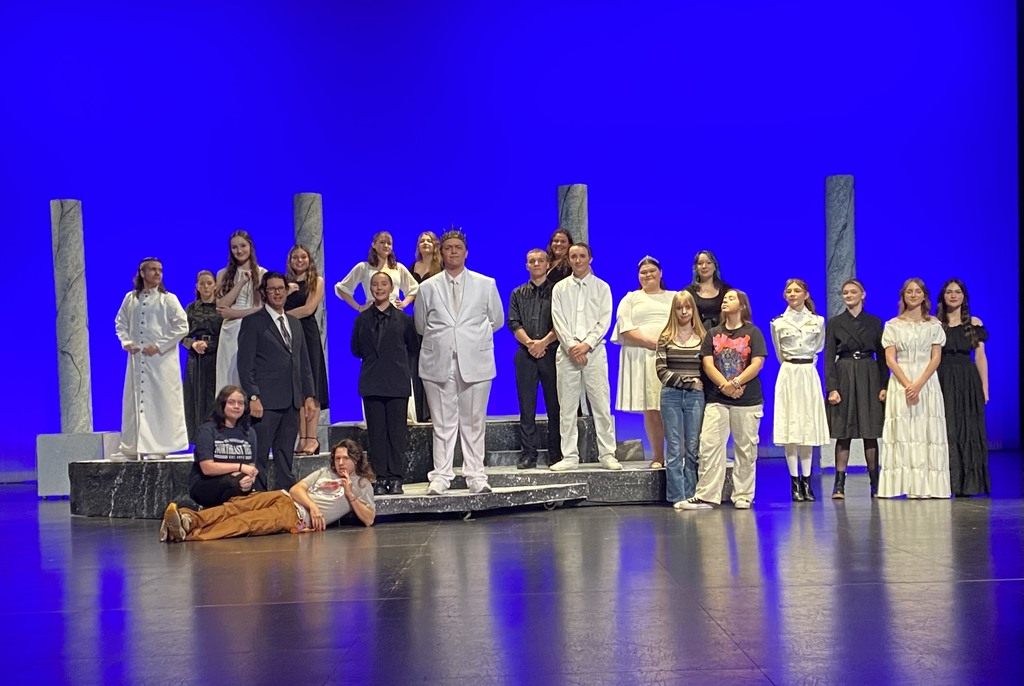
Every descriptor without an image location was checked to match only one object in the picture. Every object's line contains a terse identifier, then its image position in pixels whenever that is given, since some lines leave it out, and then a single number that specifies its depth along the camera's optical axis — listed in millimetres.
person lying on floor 6465
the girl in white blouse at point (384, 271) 7906
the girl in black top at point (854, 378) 7660
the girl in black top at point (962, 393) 7645
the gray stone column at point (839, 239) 10109
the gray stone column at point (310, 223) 9969
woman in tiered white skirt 7547
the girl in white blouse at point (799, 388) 7504
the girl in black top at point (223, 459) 6656
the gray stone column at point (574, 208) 9820
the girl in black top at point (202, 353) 8000
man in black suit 7160
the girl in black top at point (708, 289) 7715
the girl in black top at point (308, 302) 7828
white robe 7914
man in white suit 6941
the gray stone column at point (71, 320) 9938
